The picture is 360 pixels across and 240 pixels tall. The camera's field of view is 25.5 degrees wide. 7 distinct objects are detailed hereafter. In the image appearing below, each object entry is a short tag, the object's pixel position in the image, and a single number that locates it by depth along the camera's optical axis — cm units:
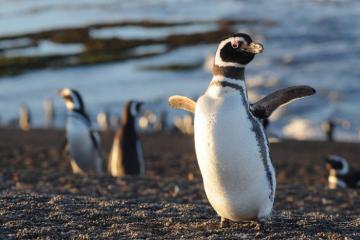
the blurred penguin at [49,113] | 2657
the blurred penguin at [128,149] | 1242
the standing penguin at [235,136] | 502
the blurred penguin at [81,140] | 1277
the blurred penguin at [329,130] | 2073
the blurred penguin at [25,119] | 2489
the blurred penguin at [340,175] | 1232
